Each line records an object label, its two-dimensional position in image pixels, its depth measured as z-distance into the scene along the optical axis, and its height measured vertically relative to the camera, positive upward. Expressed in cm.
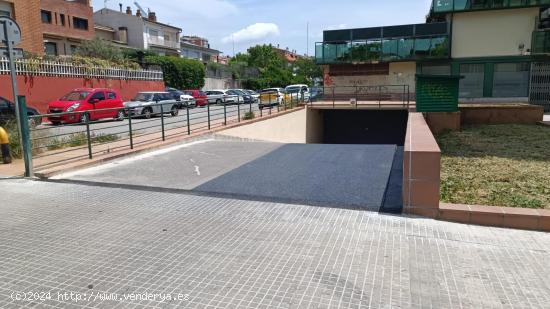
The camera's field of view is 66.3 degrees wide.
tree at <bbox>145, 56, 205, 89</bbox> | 4047 +220
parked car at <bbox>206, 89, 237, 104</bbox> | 3678 +2
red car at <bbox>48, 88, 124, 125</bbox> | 1852 -41
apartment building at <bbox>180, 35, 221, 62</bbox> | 6444 +652
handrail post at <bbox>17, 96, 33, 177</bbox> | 746 -67
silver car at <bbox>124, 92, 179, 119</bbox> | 2189 -41
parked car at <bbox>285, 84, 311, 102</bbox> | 2542 -27
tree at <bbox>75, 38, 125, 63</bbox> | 3600 +380
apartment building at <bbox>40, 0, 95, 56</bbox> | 4191 +733
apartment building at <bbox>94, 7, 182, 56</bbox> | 5300 +819
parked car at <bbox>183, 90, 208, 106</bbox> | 3412 -4
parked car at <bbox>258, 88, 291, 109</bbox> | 2266 -41
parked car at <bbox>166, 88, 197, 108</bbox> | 2835 -23
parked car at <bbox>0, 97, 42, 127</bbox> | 1516 -45
